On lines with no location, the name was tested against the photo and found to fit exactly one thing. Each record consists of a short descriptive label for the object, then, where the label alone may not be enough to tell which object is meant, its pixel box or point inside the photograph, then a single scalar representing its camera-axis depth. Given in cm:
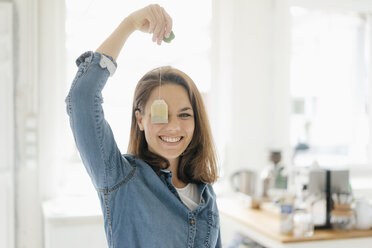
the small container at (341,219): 172
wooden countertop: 161
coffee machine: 173
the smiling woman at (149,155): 78
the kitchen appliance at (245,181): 232
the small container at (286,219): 162
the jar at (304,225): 164
